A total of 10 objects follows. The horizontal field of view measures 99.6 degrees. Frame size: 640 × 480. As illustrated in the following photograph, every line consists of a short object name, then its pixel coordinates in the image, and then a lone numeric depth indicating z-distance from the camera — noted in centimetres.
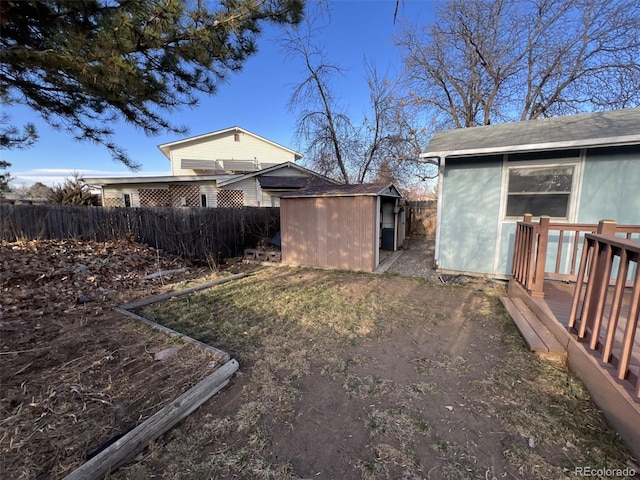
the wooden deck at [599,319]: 177
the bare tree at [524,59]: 1095
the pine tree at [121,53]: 233
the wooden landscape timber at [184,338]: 278
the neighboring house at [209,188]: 1358
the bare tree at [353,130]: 1255
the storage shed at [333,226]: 655
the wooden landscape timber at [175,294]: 434
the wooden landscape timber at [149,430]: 155
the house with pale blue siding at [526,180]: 470
